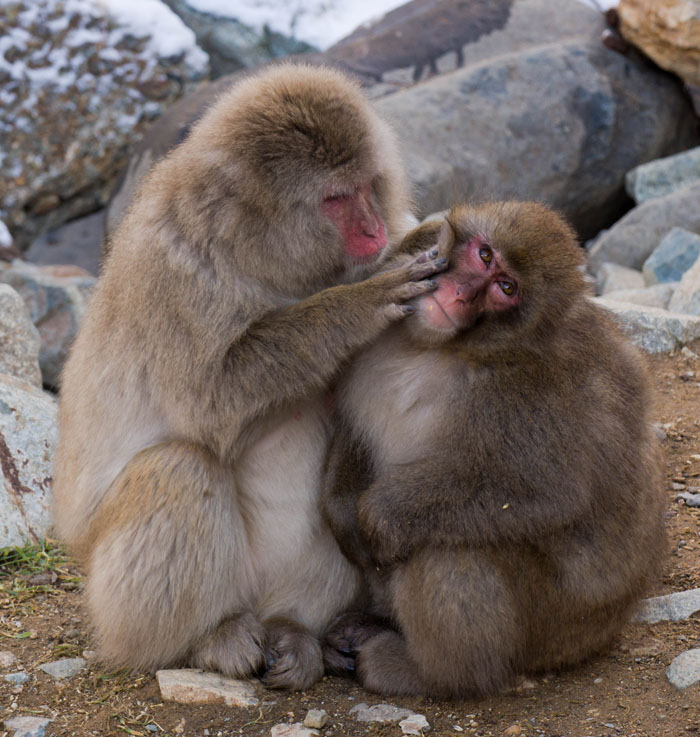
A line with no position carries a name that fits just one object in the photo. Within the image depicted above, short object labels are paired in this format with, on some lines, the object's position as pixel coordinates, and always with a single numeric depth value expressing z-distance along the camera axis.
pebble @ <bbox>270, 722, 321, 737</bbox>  5.79
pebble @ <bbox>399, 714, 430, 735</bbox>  5.78
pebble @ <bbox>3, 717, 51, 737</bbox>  5.85
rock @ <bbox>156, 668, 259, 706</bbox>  6.17
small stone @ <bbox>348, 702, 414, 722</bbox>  5.94
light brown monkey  6.20
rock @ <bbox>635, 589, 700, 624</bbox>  6.66
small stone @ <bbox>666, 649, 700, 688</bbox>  5.81
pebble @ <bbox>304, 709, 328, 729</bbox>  5.87
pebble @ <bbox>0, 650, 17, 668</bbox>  6.69
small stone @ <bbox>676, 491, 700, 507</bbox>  7.85
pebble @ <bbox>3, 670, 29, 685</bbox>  6.47
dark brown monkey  5.83
